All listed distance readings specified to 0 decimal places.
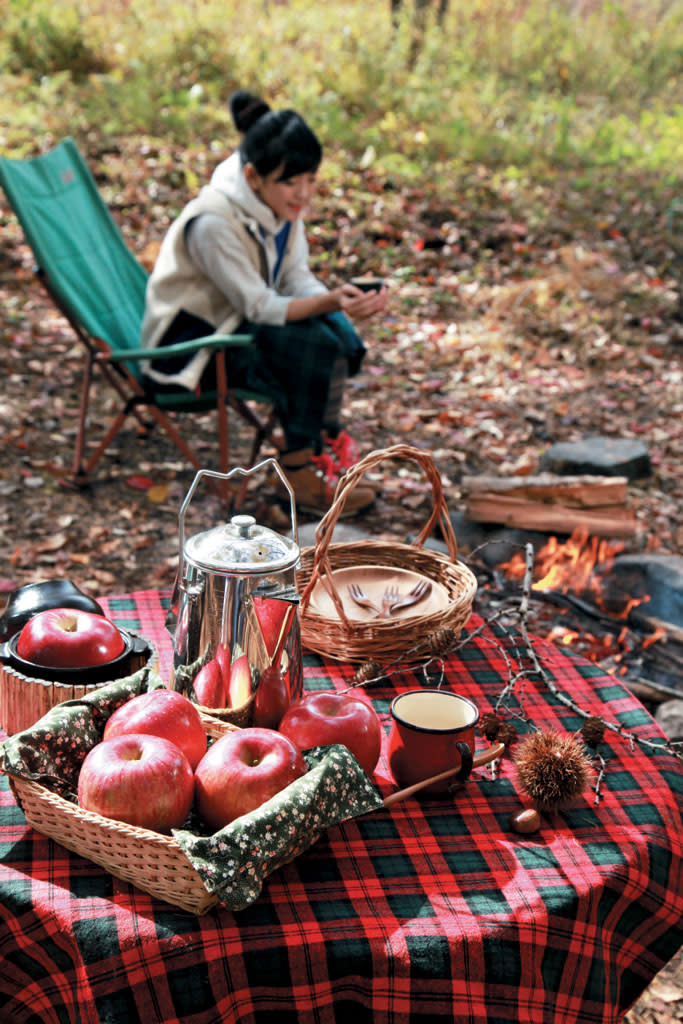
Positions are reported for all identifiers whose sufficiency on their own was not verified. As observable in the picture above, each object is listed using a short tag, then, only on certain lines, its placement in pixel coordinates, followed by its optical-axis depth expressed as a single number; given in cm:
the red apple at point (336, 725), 145
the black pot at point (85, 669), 151
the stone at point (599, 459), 452
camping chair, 399
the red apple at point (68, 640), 153
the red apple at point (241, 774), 129
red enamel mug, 147
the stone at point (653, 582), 332
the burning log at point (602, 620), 308
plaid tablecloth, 119
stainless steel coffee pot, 149
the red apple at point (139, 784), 125
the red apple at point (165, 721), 136
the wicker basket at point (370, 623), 183
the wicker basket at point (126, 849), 119
